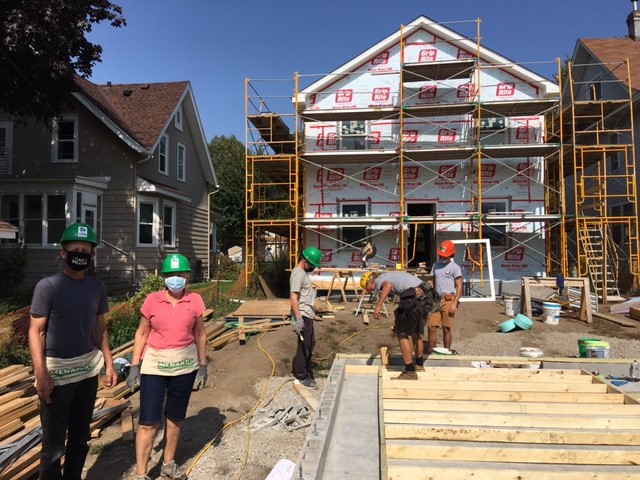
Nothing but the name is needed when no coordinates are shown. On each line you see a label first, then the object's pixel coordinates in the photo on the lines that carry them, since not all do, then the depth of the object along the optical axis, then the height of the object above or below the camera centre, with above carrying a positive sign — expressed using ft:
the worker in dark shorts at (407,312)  17.89 -2.43
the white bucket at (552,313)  33.45 -4.65
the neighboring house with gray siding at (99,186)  49.21 +7.89
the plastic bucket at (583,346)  22.74 -4.90
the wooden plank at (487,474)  10.48 -5.34
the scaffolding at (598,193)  47.11 +6.87
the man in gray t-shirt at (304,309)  21.13 -2.73
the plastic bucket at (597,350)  22.45 -5.02
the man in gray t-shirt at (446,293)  22.74 -2.14
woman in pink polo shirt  11.87 -2.97
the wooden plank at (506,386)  16.77 -5.21
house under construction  49.83 +11.11
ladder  43.52 -0.90
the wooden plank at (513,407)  14.35 -5.23
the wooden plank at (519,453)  11.27 -5.28
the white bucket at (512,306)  36.45 -4.53
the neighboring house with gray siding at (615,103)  52.16 +17.43
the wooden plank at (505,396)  15.75 -5.27
